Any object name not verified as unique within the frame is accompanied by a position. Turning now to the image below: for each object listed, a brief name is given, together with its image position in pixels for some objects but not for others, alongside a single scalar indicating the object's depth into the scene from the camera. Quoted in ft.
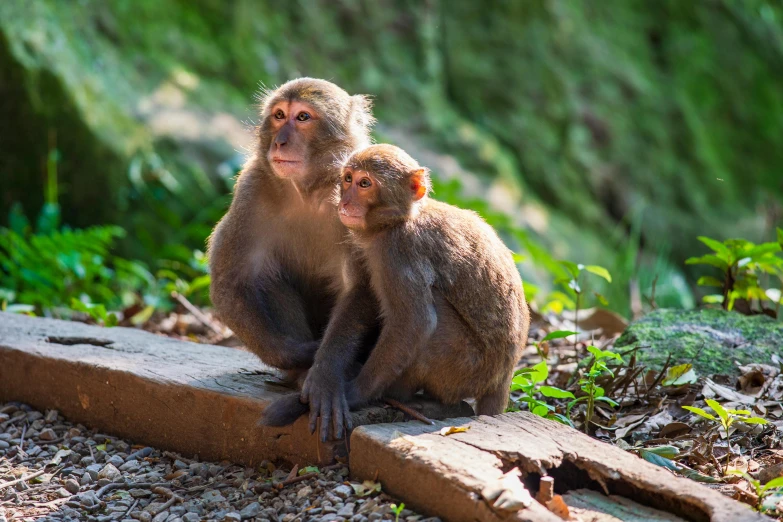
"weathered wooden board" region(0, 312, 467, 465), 24.91
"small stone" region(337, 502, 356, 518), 20.60
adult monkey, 28.02
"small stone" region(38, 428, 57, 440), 27.96
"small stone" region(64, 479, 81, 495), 24.49
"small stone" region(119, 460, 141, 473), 25.64
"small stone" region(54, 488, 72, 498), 24.29
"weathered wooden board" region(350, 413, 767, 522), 19.27
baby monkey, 24.07
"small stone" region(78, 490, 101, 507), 23.50
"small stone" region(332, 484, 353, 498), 21.50
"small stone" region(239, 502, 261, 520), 21.90
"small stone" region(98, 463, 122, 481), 25.12
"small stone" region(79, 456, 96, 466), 26.32
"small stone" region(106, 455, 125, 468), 26.07
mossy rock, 30.48
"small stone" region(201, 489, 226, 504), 23.21
